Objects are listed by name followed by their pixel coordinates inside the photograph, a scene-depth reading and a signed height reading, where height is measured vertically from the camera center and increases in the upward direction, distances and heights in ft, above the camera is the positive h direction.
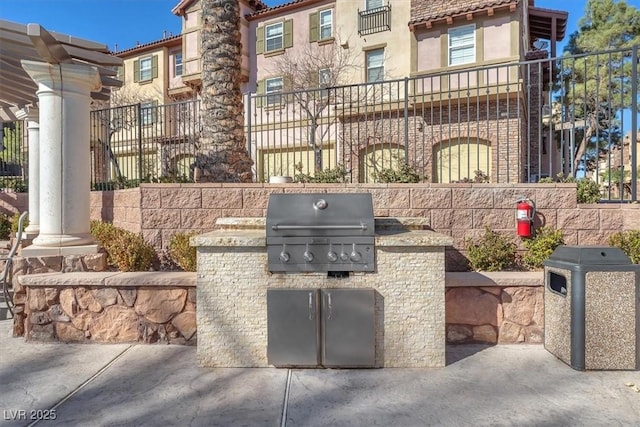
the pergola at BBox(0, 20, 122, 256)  15.31 +2.98
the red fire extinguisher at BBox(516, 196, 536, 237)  15.02 -0.46
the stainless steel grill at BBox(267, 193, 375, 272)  11.24 -1.14
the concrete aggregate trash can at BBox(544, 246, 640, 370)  11.08 -3.12
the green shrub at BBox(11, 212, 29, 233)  23.79 -1.03
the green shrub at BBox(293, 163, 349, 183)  18.56 +1.44
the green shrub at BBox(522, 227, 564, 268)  14.55 -1.58
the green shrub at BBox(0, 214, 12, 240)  25.94 -1.38
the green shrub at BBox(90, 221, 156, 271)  15.30 -1.80
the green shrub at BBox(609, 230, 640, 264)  13.62 -1.40
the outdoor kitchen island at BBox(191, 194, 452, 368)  11.37 -2.65
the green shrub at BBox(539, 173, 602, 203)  15.97 +0.55
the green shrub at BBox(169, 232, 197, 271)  15.18 -1.85
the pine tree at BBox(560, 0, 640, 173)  47.23 +26.21
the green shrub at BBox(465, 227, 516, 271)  14.83 -1.89
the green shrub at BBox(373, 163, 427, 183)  17.43 +1.38
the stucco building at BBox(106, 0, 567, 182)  40.22 +21.67
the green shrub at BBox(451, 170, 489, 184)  17.23 +1.19
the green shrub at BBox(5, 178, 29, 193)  30.58 +1.79
